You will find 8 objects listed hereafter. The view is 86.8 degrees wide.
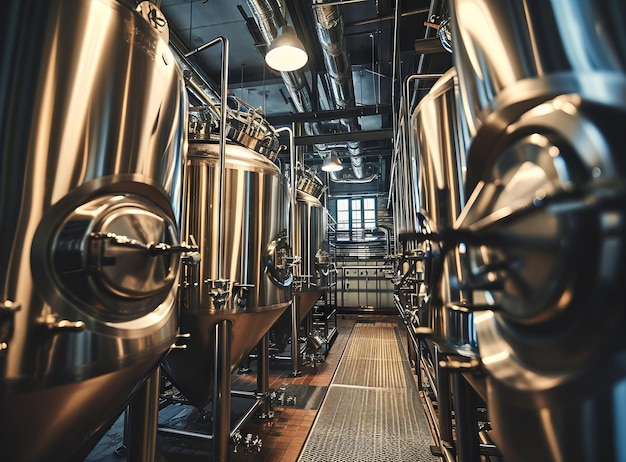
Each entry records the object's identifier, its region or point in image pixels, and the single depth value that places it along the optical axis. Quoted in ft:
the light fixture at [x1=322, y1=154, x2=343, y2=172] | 17.60
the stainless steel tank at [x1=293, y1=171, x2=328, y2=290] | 12.33
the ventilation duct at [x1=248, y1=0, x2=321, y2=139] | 8.41
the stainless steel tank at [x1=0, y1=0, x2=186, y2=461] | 2.19
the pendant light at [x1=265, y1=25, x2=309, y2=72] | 7.87
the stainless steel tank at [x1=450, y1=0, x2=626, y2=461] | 0.98
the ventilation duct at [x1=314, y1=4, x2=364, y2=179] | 8.76
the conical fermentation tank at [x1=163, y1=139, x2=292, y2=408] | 5.63
